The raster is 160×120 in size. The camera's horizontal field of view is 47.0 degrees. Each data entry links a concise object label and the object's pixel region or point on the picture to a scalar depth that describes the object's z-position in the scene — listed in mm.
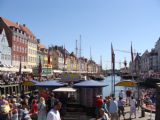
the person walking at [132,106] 10383
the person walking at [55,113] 4450
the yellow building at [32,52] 49820
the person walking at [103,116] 6054
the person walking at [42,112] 7053
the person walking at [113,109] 8902
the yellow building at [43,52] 57744
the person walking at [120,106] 10577
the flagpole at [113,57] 15330
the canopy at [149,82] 39190
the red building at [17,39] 41245
